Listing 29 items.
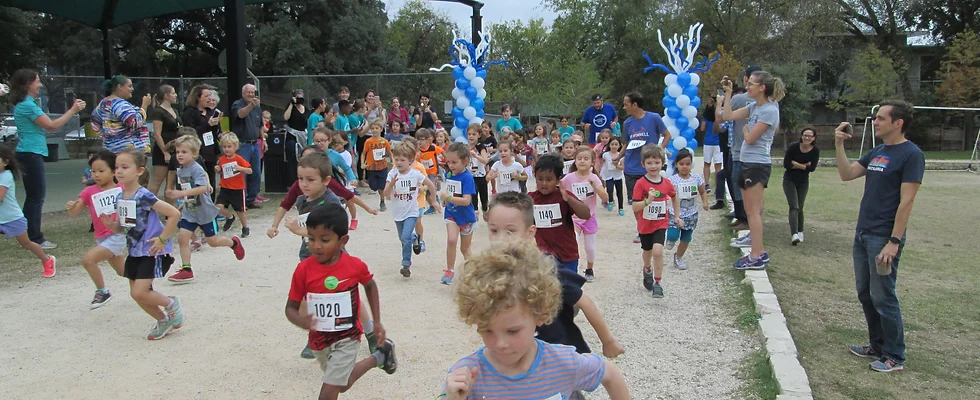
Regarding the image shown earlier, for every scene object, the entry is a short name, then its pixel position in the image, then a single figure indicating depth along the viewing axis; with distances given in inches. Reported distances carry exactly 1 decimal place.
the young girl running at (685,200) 301.1
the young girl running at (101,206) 220.8
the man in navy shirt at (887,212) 182.4
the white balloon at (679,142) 557.6
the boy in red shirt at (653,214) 263.0
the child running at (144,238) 209.7
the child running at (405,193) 288.0
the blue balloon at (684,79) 583.2
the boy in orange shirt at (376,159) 493.4
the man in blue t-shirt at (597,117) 534.3
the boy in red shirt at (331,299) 153.9
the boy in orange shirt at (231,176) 350.3
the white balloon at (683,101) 577.6
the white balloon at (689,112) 581.9
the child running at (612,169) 470.9
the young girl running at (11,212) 279.1
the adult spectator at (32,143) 322.0
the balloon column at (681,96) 580.1
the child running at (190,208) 286.5
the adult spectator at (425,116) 691.0
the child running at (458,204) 277.6
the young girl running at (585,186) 278.5
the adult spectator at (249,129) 458.3
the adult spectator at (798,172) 354.0
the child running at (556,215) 200.1
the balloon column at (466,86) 627.2
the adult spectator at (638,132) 393.7
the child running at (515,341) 87.3
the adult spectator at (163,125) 383.6
